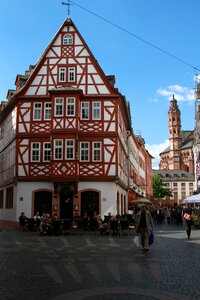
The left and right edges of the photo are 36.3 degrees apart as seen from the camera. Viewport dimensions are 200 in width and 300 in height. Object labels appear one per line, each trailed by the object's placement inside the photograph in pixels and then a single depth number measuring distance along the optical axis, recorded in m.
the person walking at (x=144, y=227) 11.96
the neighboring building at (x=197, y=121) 46.79
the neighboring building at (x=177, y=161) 109.62
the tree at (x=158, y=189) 93.98
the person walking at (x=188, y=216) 16.60
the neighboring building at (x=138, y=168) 38.14
